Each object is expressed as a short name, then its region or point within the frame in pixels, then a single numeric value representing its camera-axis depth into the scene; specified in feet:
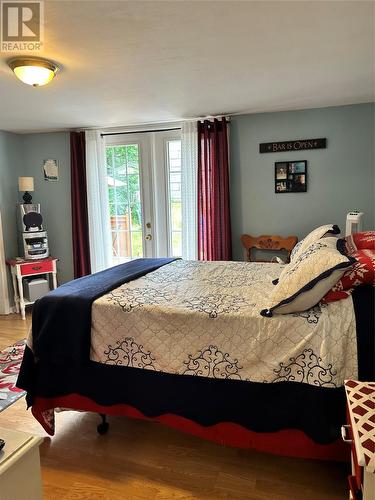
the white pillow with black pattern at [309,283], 5.63
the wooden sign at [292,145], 12.43
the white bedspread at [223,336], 5.49
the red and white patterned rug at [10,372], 8.79
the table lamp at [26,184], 14.89
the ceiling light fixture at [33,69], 7.44
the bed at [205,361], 5.48
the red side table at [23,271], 14.56
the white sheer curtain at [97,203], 14.92
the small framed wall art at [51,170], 15.85
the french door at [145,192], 14.53
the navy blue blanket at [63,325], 6.69
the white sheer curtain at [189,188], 13.61
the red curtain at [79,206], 14.99
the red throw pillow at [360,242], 7.23
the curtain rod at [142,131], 14.13
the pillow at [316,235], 8.11
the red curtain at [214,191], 13.24
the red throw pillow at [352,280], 5.81
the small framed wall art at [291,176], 12.74
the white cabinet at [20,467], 2.97
